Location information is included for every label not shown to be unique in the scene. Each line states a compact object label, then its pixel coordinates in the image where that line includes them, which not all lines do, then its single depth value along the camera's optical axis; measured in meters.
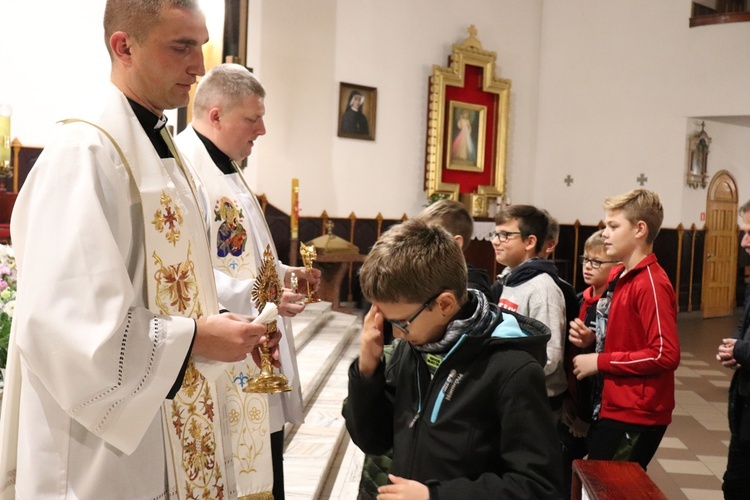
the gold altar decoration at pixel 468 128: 11.16
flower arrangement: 2.75
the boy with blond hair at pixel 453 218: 2.78
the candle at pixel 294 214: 8.20
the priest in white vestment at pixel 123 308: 1.34
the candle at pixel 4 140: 4.53
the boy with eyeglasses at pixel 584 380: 3.01
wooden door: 12.42
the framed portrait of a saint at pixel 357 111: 10.40
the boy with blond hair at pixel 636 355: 2.75
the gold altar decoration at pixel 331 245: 8.91
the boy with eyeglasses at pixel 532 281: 2.92
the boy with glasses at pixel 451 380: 1.40
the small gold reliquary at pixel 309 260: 2.45
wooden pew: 1.76
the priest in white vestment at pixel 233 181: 2.49
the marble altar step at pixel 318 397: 3.89
